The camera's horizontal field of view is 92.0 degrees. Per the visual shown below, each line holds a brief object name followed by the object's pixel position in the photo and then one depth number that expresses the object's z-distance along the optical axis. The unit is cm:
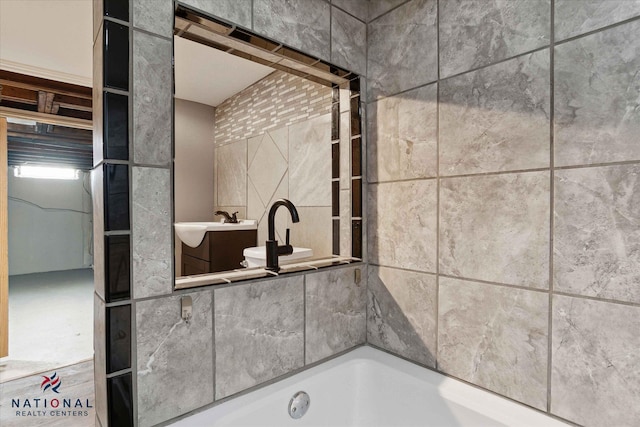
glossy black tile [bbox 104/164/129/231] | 81
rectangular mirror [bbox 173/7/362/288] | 124
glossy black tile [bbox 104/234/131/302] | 81
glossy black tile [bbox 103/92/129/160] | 80
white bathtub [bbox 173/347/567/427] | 95
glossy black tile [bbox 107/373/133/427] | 81
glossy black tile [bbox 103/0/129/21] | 80
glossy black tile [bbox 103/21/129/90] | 80
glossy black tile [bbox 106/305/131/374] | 81
